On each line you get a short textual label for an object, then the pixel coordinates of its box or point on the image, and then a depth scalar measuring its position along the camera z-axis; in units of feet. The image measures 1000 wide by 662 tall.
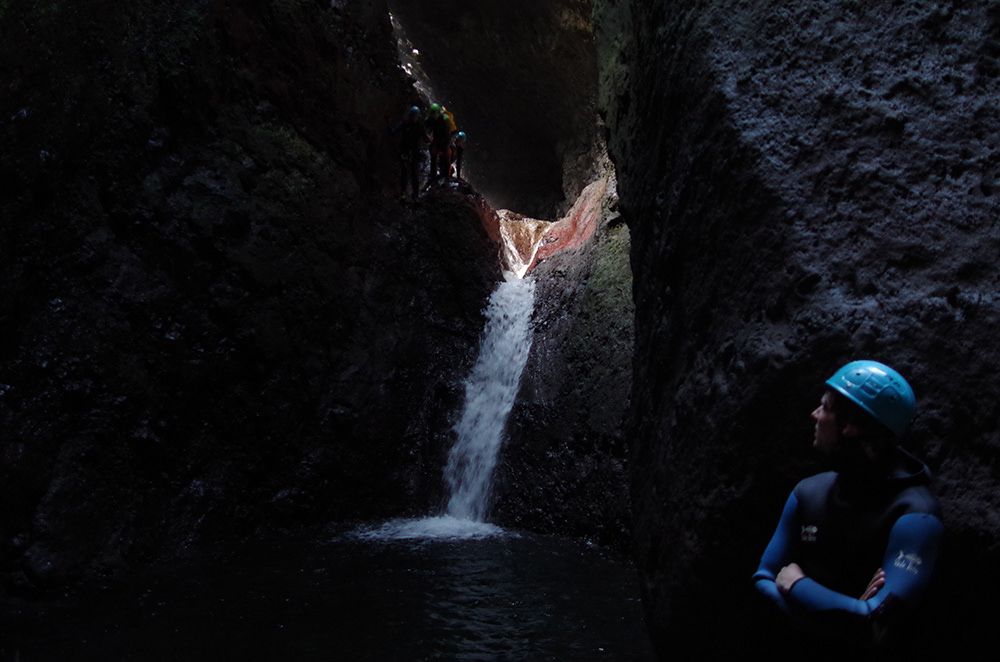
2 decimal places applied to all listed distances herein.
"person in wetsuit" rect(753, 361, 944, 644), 5.70
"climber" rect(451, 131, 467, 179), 42.70
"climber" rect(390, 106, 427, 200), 36.29
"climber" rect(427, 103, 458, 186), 39.55
